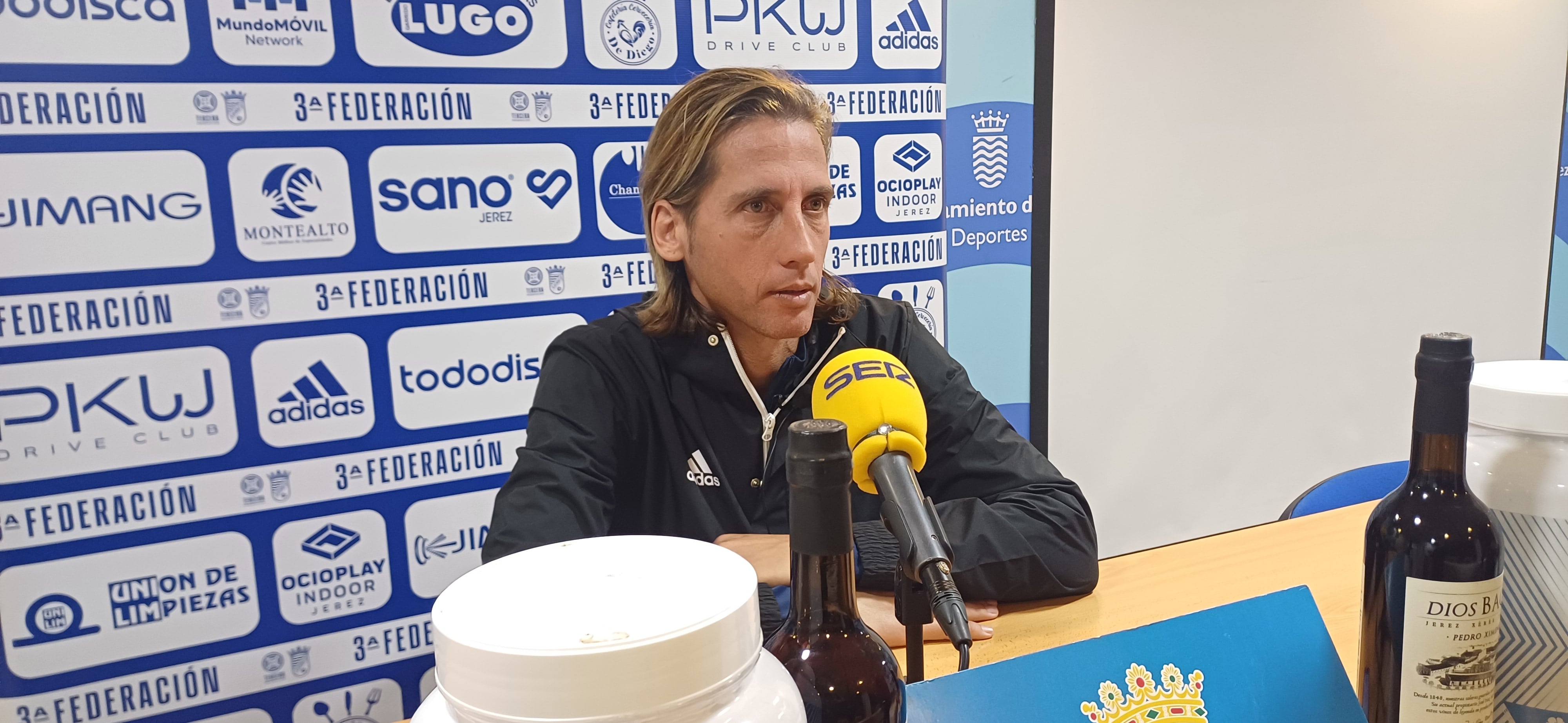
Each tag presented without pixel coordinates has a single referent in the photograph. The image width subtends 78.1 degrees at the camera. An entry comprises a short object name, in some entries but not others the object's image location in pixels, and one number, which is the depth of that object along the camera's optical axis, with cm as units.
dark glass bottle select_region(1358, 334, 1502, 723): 60
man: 159
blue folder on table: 60
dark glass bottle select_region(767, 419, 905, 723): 50
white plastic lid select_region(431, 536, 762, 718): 36
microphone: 64
